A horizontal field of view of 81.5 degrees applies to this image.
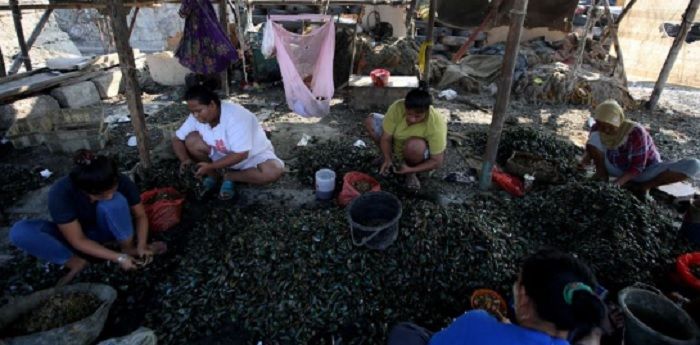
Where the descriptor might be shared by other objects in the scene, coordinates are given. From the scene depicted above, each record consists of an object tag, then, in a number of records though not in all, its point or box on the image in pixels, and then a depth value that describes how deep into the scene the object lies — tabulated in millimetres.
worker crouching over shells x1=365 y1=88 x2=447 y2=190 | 4078
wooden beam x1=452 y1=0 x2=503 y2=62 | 5675
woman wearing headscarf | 3801
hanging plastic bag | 6508
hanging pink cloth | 6582
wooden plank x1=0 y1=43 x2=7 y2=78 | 6957
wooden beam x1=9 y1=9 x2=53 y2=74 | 7133
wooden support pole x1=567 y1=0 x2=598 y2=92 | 7805
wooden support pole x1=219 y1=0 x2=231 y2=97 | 7253
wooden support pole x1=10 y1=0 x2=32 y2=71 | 6664
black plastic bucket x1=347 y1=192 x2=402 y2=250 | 2914
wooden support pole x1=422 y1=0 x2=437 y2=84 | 6344
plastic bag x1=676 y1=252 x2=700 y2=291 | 2836
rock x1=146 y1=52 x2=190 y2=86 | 8430
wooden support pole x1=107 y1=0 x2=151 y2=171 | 3633
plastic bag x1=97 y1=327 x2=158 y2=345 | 2287
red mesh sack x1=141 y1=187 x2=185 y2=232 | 3426
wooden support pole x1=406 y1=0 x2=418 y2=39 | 9065
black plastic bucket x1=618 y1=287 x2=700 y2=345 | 2326
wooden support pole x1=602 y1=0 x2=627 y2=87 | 7791
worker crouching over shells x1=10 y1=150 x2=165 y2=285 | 2645
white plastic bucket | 4047
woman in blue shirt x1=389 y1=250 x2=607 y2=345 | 1437
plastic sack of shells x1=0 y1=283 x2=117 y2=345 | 2293
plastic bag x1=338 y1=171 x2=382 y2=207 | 3748
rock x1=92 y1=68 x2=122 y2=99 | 7582
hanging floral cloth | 5816
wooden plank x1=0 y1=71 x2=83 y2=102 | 5827
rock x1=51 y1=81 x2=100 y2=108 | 6652
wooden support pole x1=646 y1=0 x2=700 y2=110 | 6742
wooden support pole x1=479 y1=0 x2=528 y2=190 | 3545
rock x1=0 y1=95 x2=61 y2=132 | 5470
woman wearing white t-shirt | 3701
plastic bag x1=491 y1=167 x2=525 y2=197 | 4262
